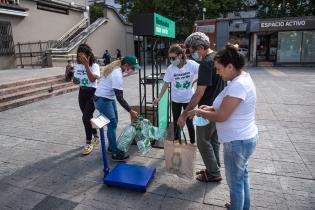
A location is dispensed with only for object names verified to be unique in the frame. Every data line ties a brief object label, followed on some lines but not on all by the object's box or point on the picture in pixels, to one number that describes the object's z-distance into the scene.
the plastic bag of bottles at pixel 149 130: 3.88
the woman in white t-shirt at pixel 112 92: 3.54
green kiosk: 3.81
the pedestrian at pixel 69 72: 10.71
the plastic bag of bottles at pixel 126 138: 3.97
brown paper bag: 3.05
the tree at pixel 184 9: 22.67
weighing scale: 3.09
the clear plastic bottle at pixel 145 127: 3.88
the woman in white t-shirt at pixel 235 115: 2.03
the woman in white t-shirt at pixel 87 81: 3.98
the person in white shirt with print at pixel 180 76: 3.75
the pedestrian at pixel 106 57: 18.67
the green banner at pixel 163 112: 4.40
